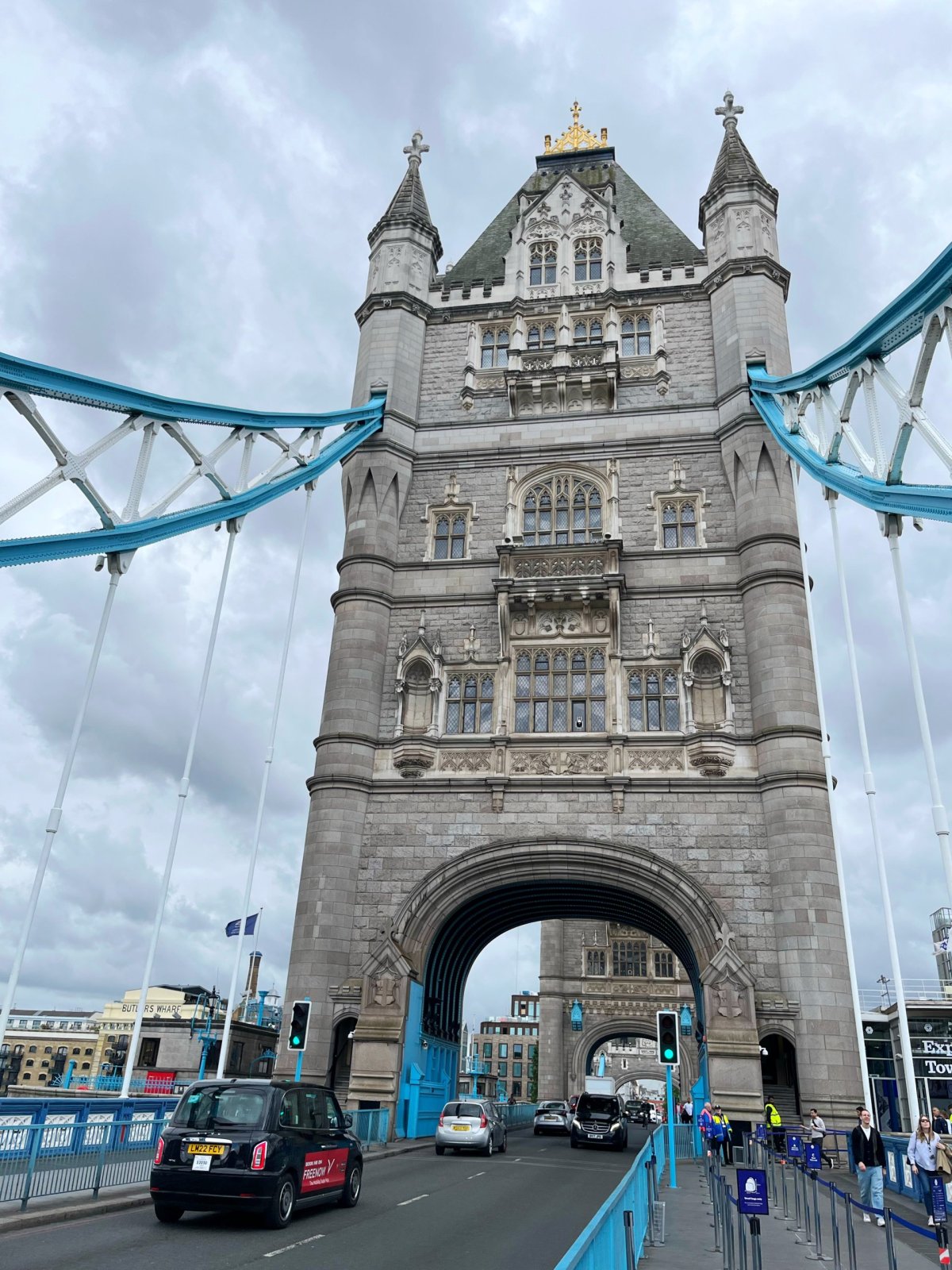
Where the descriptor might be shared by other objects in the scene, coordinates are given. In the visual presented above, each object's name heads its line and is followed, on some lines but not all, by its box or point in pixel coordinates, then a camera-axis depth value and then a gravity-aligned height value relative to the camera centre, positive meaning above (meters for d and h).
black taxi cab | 10.51 -0.60
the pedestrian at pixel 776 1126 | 20.77 -0.11
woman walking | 12.28 -0.25
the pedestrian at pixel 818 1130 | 19.20 -0.15
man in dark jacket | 13.56 -0.41
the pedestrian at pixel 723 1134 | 19.12 -0.31
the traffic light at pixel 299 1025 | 20.03 +1.31
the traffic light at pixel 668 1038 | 17.80 +1.26
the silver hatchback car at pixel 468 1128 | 21.30 -0.47
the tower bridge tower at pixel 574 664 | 23.47 +10.98
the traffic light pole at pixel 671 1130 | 16.58 -0.24
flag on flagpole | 30.47 +4.88
